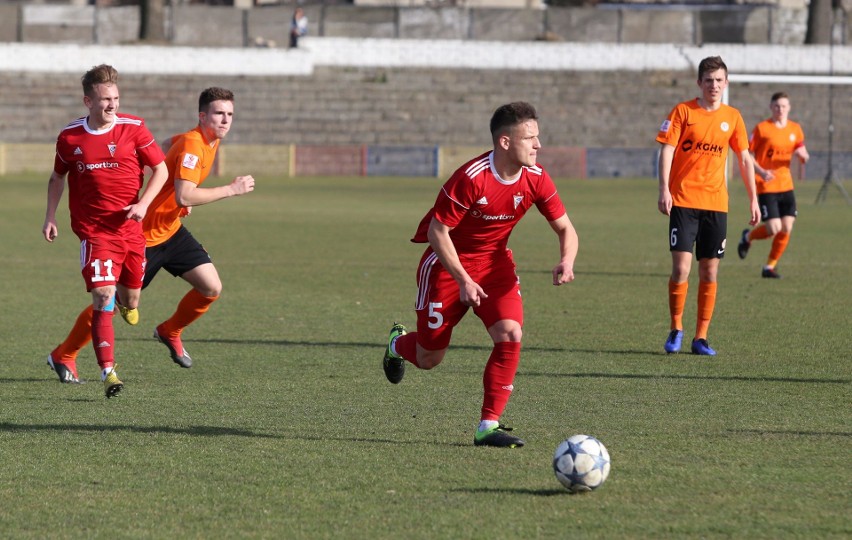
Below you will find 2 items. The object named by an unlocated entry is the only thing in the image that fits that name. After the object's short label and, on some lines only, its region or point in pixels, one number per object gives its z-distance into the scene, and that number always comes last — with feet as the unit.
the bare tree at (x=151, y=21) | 293.43
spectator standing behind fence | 294.25
